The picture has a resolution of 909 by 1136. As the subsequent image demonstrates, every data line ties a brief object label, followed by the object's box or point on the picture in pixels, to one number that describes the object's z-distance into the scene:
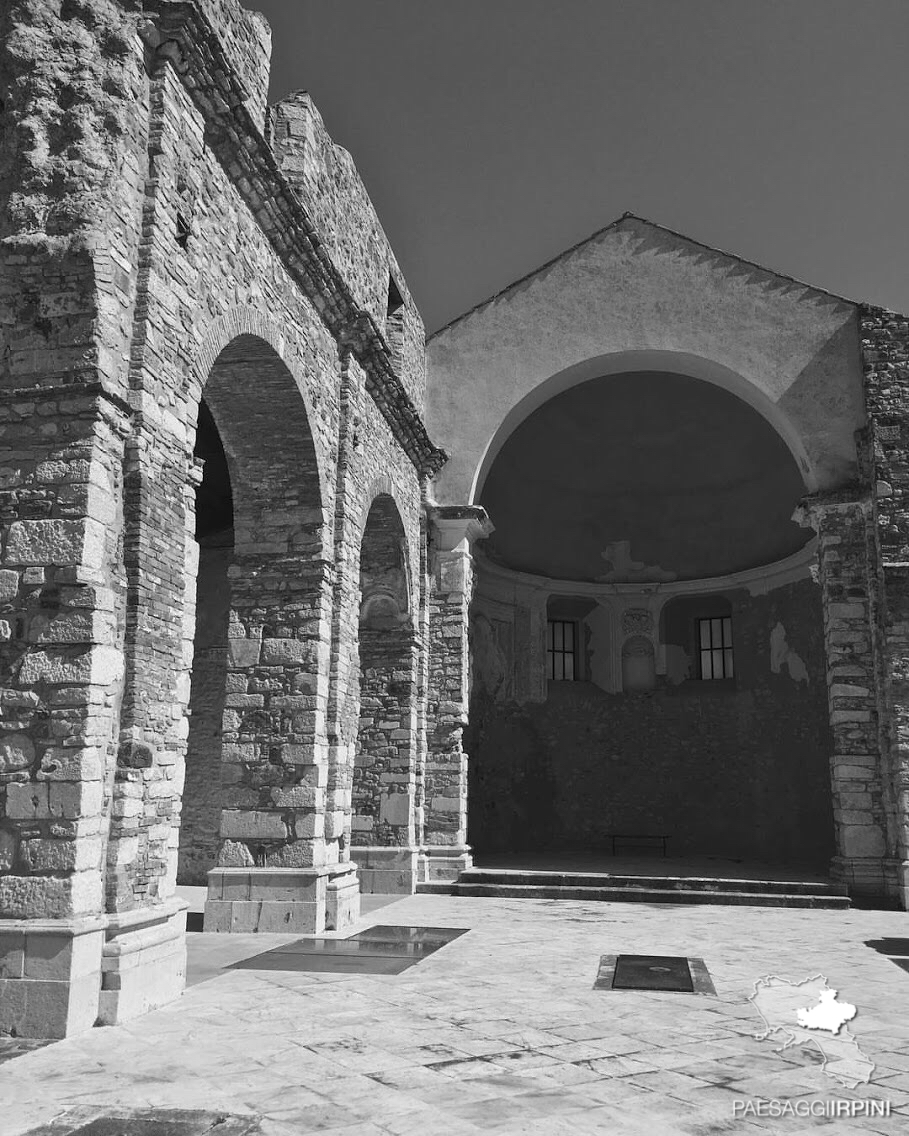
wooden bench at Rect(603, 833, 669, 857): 18.94
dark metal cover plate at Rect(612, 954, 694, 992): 7.33
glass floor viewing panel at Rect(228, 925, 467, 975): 7.89
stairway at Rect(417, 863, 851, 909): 12.88
